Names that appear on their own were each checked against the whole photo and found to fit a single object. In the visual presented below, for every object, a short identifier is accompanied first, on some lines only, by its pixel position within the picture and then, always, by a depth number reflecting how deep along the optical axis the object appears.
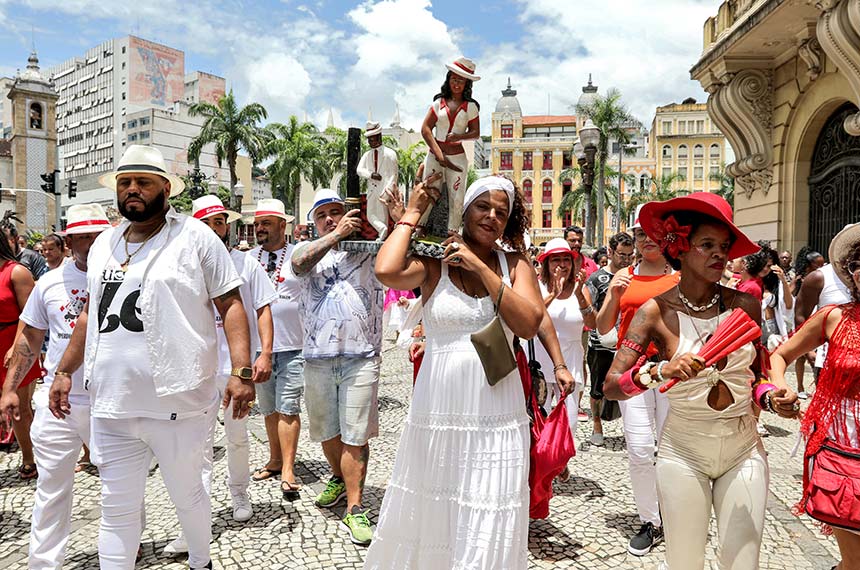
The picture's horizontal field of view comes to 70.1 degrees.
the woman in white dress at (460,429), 2.67
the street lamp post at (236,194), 26.86
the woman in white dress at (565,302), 5.23
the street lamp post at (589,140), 12.76
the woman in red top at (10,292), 4.99
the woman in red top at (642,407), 4.07
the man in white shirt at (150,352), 2.94
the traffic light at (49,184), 27.26
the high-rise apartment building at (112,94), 103.88
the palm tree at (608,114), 40.00
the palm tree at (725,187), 53.61
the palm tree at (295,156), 44.56
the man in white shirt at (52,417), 3.42
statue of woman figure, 3.76
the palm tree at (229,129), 37.03
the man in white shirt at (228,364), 3.77
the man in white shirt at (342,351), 4.23
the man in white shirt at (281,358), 4.95
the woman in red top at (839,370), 2.66
